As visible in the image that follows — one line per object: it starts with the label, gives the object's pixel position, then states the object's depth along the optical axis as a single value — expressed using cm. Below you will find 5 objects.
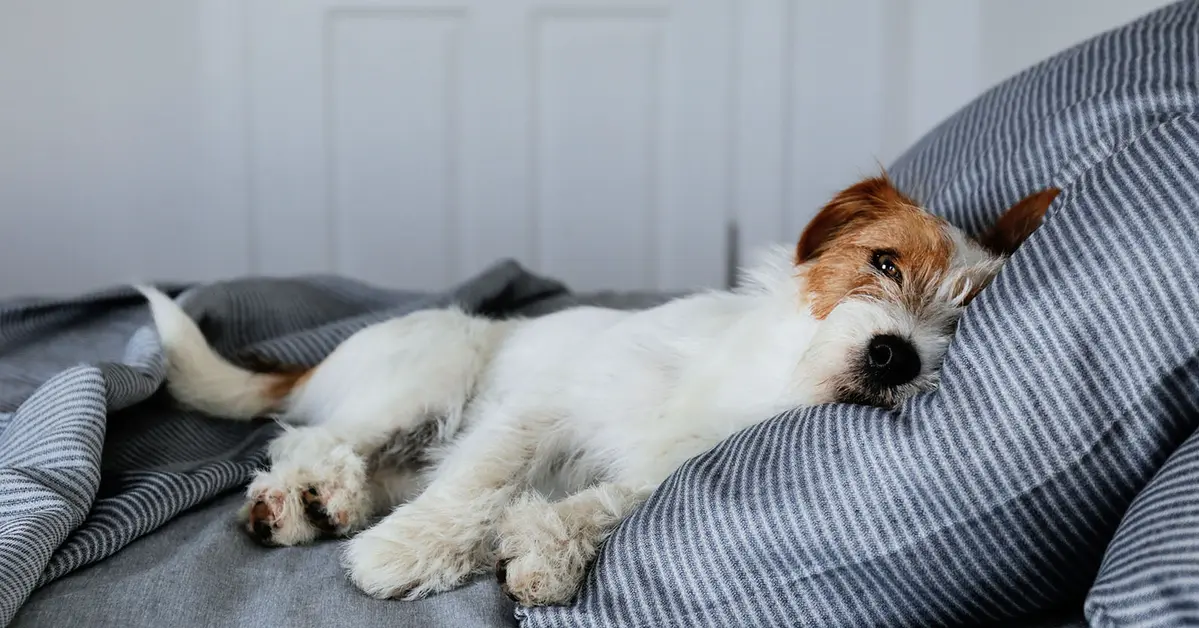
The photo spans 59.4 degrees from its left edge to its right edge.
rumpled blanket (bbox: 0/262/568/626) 120
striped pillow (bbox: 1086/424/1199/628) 79
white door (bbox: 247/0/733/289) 395
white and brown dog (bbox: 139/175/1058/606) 125
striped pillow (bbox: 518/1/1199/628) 98
